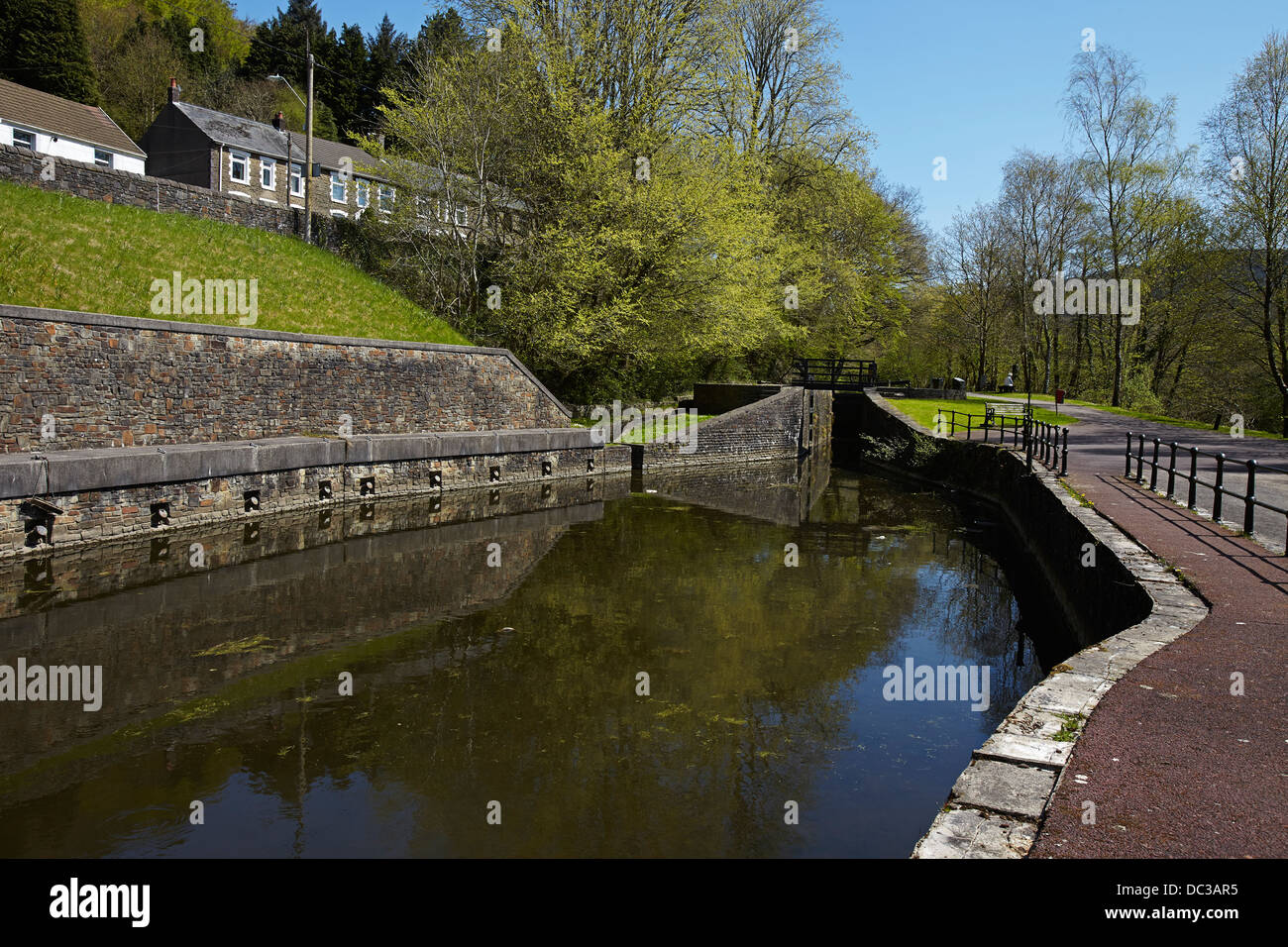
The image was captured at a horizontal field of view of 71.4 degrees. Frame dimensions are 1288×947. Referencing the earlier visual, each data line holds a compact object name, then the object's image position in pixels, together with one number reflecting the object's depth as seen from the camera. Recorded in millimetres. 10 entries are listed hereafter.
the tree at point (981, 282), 45031
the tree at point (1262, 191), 27281
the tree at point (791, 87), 36875
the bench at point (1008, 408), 31881
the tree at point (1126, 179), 35719
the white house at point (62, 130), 34938
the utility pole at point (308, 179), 23625
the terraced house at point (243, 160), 40438
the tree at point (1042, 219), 40875
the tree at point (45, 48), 41219
